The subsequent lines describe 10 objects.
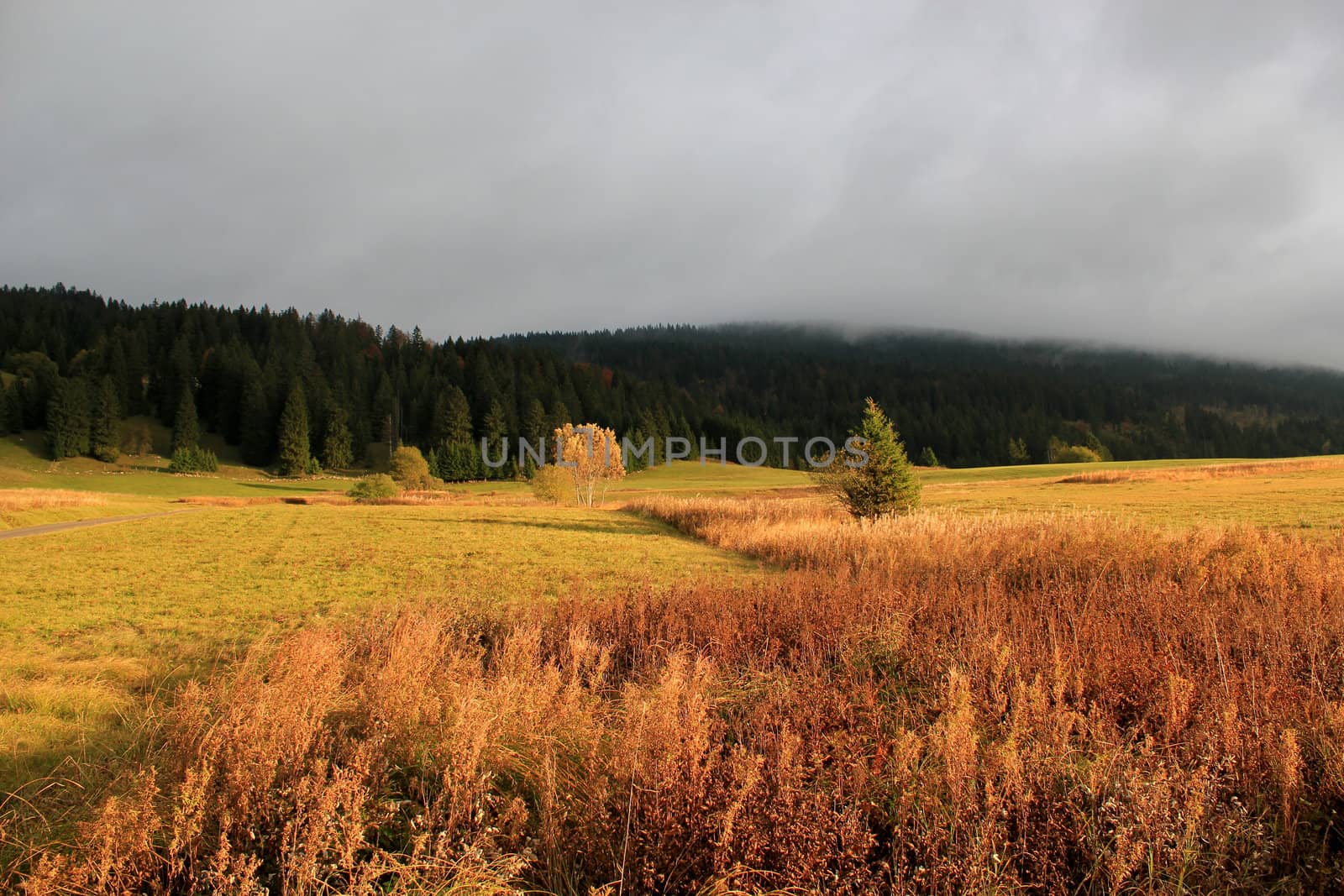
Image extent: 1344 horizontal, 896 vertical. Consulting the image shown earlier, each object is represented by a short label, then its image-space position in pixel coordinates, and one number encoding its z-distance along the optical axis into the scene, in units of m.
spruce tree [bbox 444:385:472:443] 99.31
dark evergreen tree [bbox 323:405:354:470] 93.69
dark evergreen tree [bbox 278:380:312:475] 88.31
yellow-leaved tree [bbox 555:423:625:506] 57.44
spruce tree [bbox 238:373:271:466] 93.75
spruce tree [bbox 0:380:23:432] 86.12
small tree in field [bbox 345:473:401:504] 55.47
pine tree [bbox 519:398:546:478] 104.06
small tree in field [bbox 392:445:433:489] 70.88
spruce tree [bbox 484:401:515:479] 97.19
